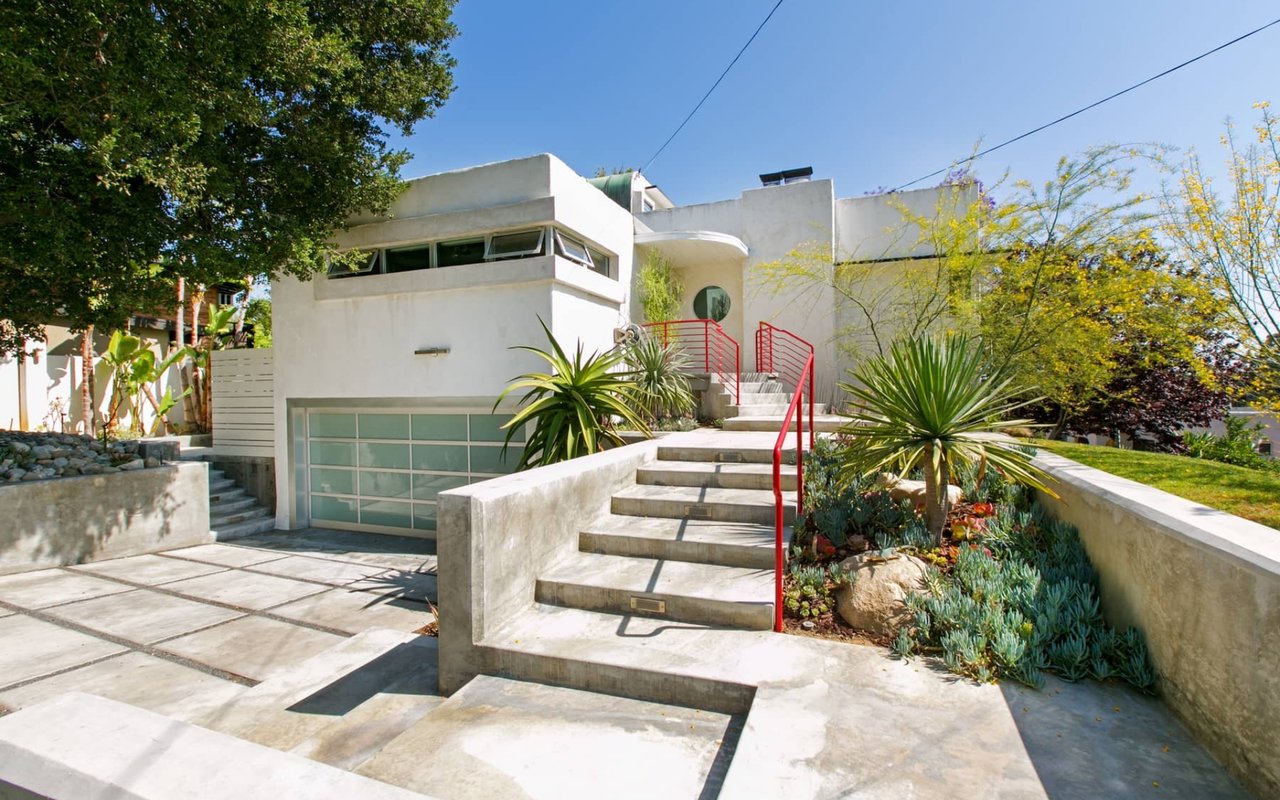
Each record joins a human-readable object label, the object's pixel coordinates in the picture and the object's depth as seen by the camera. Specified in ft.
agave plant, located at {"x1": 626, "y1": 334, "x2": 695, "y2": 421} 29.43
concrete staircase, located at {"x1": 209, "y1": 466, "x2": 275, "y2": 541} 33.91
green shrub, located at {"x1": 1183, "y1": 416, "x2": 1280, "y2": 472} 28.25
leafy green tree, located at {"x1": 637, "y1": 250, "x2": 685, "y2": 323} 38.19
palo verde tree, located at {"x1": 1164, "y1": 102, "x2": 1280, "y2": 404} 18.42
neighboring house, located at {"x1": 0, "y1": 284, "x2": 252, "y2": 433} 42.45
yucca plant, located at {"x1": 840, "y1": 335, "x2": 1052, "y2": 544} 14.55
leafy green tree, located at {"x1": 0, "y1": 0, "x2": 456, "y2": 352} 19.29
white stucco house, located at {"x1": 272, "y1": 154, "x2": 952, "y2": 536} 29.73
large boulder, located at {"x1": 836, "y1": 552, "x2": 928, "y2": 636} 12.50
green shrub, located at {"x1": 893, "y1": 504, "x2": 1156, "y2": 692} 10.75
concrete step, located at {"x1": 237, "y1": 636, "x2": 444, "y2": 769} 10.41
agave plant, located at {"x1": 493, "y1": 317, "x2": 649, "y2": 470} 22.82
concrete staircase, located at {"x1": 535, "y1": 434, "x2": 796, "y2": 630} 13.05
